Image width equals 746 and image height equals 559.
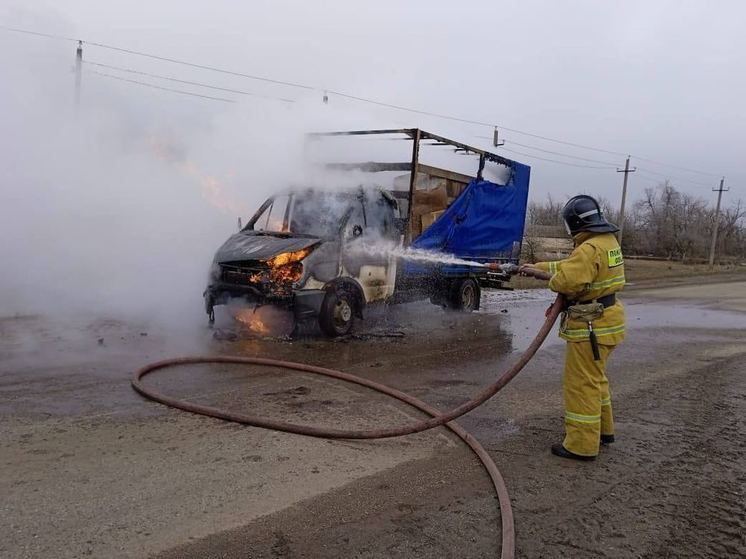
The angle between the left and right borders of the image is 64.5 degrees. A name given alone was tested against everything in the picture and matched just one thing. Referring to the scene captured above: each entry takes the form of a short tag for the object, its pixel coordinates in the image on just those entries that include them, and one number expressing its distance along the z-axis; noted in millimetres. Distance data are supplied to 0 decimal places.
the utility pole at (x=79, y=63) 9922
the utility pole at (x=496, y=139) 30839
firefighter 4285
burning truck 7664
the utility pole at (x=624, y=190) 38719
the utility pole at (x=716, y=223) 44981
